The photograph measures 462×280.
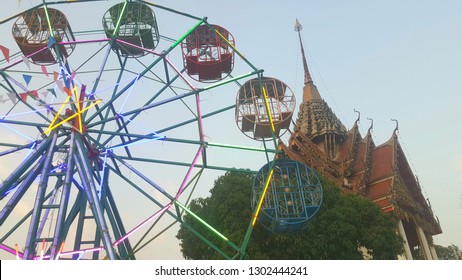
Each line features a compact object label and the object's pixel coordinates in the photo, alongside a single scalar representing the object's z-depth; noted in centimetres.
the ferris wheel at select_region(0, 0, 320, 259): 1033
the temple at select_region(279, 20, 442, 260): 3053
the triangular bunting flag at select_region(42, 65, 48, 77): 1208
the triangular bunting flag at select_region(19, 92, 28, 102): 1195
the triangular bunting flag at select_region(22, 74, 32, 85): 1184
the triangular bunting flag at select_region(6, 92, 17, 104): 1159
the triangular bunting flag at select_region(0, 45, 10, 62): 1154
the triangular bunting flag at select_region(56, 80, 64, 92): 1163
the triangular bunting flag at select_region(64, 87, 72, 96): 1171
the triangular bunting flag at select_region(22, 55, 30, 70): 1207
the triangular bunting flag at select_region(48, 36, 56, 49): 1291
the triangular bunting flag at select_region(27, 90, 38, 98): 1194
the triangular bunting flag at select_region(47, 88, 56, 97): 1220
